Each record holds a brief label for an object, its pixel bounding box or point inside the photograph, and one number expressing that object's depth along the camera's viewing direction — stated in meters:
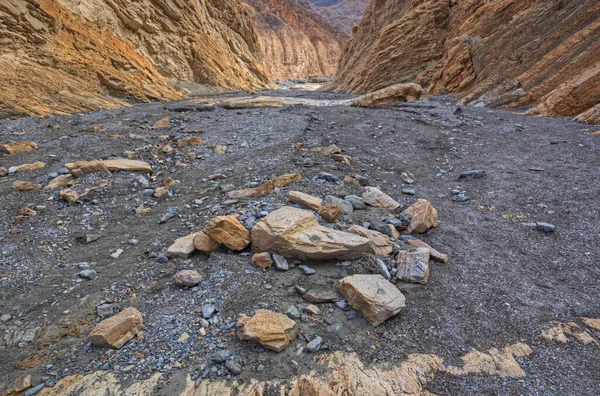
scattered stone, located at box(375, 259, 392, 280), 2.38
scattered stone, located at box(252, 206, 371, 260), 2.52
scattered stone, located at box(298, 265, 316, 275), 2.42
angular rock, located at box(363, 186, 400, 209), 3.66
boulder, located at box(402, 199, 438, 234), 3.20
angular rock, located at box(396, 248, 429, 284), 2.40
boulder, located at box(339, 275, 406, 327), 2.03
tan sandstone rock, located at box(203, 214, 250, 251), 2.66
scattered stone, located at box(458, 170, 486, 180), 4.70
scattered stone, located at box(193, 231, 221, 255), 2.68
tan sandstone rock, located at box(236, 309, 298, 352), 1.82
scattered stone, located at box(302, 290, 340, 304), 2.17
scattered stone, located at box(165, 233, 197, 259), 2.69
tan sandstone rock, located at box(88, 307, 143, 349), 1.86
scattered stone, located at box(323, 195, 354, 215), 3.40
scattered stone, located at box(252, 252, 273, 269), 2.49
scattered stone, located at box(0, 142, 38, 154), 5.34
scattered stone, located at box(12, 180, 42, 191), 4.06
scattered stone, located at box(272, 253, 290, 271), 2.45
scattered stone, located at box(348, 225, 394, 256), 2.67
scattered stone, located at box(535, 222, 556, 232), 3.20
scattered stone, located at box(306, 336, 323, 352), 1.84
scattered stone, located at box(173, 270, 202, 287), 2.34
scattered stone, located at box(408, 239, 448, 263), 2.70
